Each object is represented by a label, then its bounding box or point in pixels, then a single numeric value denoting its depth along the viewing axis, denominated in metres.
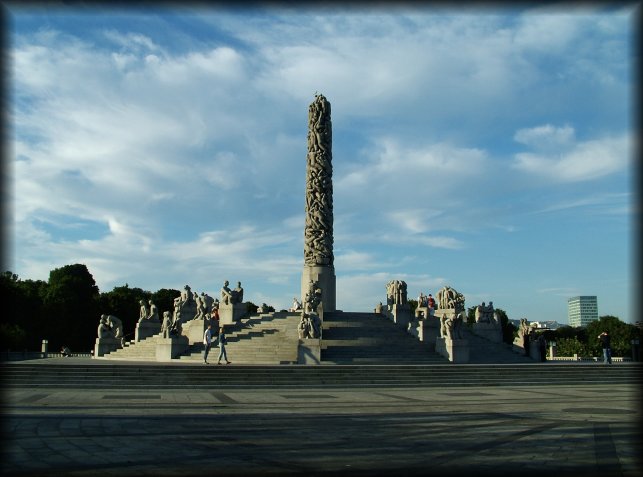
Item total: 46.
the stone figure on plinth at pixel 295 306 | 37.47
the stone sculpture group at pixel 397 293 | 37.92
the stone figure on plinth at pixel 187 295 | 35.62
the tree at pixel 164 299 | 73.75
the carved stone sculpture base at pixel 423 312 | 32.25
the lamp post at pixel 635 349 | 29.94
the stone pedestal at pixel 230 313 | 34.41
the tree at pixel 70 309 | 59.41
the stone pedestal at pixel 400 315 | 35.44
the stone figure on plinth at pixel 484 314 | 36.59
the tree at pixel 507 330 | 70.25
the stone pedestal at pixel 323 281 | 38.69
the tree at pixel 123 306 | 66.00
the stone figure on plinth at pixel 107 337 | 35.16
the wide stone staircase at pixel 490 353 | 31.14
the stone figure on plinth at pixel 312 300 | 28.33
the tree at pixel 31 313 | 52.78
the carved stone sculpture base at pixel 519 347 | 34.20
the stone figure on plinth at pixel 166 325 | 29.47
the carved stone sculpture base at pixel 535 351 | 33.44
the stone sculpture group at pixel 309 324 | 26.98
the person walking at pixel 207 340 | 24.42
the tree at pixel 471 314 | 73.78
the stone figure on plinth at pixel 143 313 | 36.70
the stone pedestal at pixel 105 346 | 34.97
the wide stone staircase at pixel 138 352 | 31.83
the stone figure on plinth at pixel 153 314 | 37.00
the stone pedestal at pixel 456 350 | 28.95
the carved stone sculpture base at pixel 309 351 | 26.30
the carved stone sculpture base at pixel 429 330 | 31.77
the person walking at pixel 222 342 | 24.28
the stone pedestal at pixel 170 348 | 29.08
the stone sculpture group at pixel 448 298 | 36.72
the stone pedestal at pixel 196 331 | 31.47
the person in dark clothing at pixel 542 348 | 33.41
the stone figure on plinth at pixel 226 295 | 34.97
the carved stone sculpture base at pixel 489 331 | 36.00
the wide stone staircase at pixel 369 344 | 27.84
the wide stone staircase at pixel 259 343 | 28.41
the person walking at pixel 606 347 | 27.98
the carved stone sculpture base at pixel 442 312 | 35.91
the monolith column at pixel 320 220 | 38.91
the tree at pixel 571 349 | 60.12
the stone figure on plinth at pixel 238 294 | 35.12
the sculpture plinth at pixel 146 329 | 35.56
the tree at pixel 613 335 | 69.57
